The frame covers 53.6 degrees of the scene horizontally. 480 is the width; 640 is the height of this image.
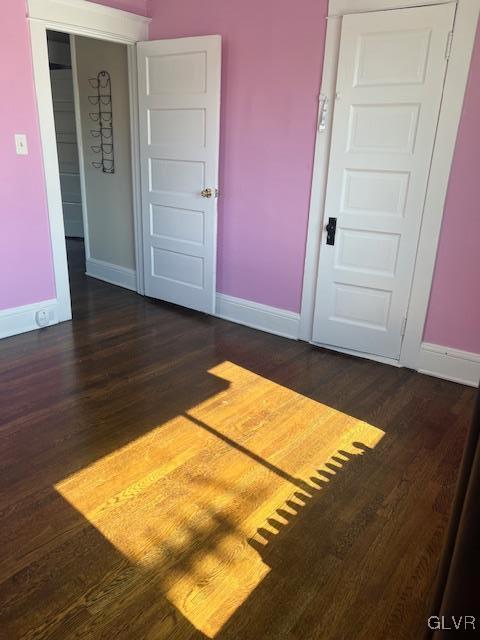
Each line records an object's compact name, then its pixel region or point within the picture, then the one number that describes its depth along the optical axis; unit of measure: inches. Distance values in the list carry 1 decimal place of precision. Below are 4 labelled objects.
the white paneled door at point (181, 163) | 143.1
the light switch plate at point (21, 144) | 130.5
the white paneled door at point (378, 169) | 110.0
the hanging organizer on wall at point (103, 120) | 173.9
